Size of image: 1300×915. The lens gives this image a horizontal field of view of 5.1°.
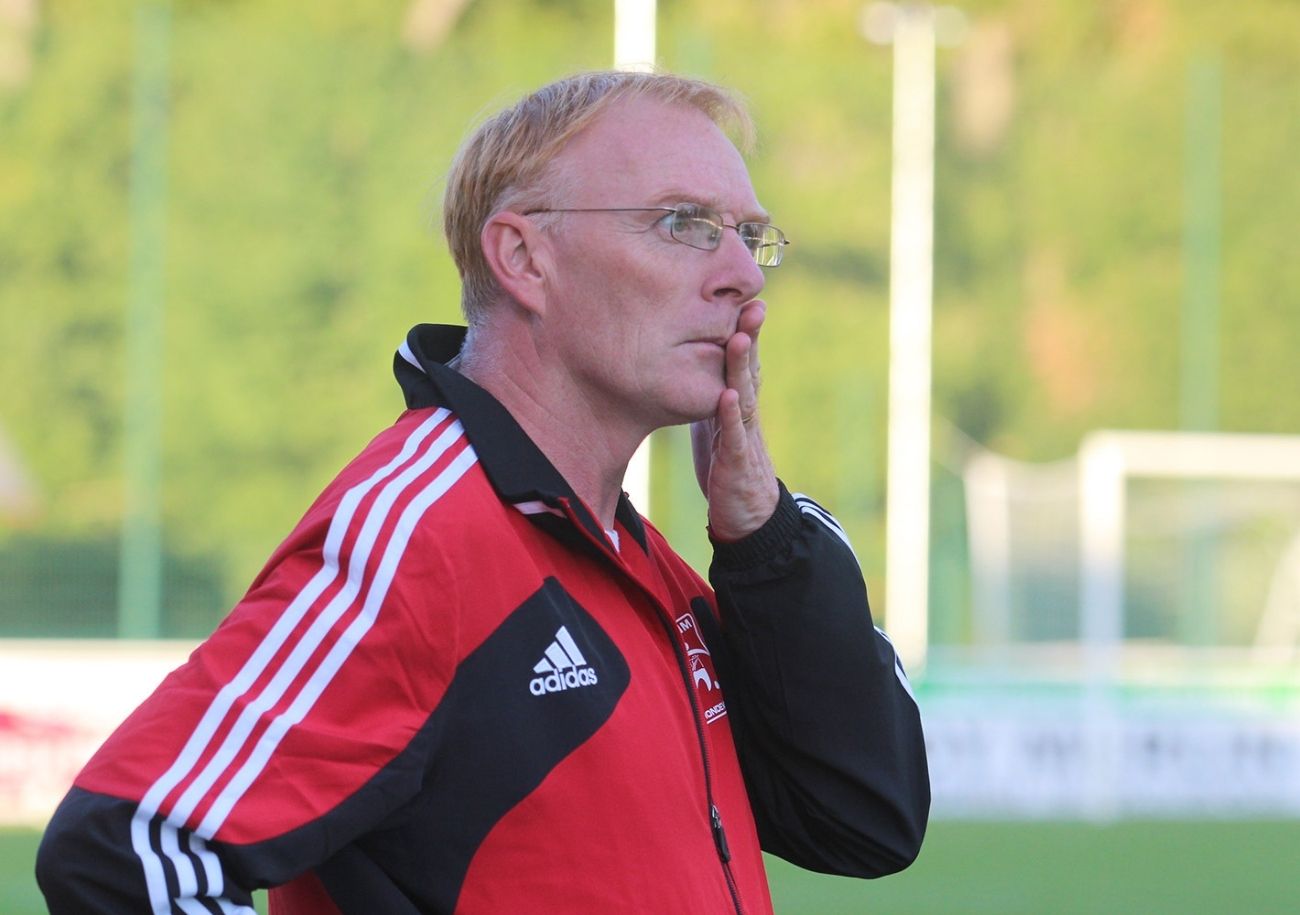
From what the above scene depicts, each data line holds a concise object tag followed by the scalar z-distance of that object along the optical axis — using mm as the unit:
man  9040
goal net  28209
